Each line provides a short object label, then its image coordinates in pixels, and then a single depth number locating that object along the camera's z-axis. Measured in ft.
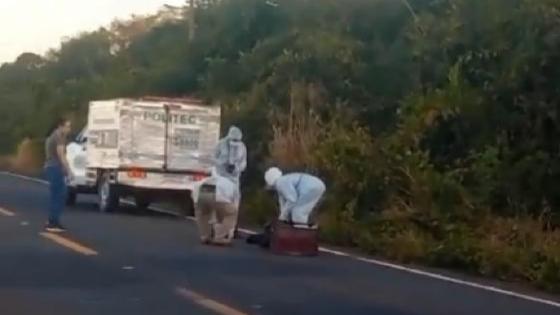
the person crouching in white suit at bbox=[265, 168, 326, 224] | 71.72
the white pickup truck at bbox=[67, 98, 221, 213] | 97.50
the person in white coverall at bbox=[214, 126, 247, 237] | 78.18
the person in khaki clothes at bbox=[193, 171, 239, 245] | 74.13
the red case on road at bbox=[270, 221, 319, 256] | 70.03
